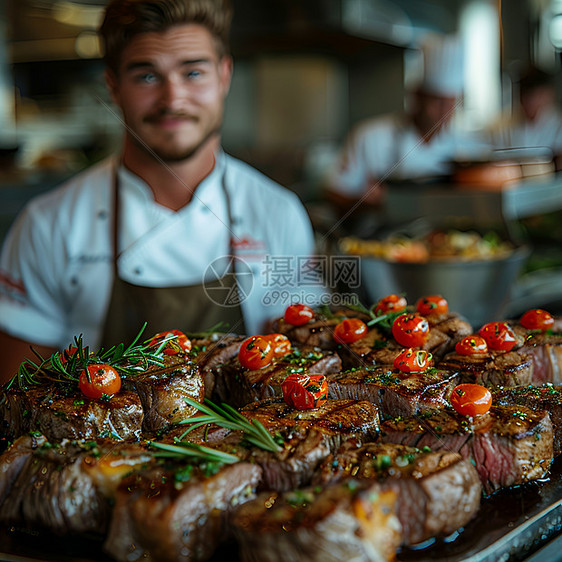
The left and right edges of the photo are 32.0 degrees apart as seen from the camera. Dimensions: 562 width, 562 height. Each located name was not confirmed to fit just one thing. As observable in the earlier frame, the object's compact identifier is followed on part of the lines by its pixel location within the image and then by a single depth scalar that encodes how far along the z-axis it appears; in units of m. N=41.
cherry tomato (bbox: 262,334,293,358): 0.96
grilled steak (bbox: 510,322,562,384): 0.96
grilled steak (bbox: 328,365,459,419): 0.86
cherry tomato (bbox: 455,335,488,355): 0.94
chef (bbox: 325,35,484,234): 2.06
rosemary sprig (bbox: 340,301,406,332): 1.00
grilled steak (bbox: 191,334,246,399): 0.95
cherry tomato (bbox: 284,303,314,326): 1.01
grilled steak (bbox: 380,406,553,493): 0.80
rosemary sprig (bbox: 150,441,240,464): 0.76
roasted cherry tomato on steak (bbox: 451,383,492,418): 0.82
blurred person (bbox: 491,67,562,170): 2.85
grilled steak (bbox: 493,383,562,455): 0.87
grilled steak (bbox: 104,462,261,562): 0.71
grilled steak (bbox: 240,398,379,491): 0.76
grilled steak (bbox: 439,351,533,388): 0.91
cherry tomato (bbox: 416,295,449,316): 1.04
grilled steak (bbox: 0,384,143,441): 0.82
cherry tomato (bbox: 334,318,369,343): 0.99
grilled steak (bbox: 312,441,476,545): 0.73
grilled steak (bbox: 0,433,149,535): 0.75
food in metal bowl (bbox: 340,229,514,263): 1.57
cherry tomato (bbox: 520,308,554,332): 1.01
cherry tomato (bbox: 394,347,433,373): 0.90
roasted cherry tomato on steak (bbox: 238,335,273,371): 0.93
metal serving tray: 0.73
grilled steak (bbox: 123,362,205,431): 0.86
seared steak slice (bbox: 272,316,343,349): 1.00
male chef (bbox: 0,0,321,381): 1.17
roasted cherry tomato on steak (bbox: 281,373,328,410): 0.84
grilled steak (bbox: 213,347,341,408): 0.91
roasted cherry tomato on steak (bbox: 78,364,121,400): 0.83
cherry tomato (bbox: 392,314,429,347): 0.95
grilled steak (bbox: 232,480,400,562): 0.67
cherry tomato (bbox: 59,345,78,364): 0.88
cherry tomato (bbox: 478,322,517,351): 0.95
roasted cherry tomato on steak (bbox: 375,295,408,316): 1.02
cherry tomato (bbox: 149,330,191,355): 0.92
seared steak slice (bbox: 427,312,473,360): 0.98
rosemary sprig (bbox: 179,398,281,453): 0.78
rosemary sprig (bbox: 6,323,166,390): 0.86
